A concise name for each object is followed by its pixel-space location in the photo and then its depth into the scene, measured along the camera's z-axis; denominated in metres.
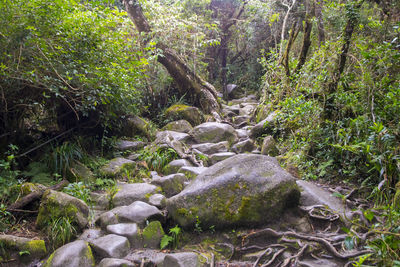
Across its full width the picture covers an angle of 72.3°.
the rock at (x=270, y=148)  5.73
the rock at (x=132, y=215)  3.56
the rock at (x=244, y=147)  6.37
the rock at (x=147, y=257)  2.97
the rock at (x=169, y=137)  6.53
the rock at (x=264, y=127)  6.46
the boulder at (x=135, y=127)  7.06
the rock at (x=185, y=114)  8.46
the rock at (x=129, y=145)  6.36
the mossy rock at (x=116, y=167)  5.18
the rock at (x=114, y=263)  2.83
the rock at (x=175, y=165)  5.54
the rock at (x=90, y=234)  3.42
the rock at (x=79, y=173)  4.75
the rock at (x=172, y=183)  4.48
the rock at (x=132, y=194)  4.16
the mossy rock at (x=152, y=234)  3.31
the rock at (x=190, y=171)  4.80
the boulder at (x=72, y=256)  2.85
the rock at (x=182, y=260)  2.72
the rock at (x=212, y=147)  6.51
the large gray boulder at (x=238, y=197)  3.20
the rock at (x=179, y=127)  7.84
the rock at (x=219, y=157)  5.95
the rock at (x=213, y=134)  7.12
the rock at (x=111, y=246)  3.04
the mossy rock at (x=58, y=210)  3.46
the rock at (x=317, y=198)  3.34
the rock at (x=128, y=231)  3.31
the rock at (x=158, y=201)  3.96
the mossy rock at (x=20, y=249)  3.03
